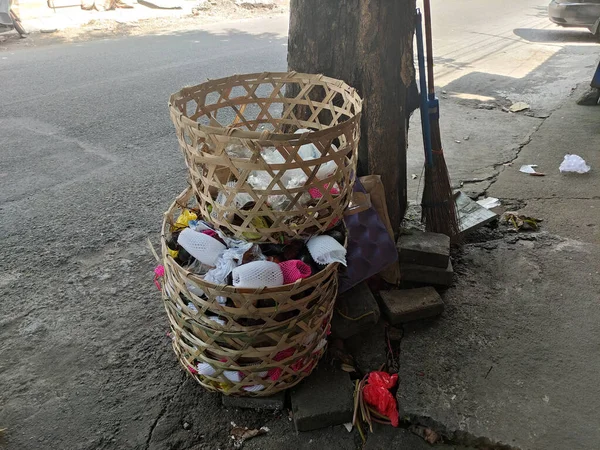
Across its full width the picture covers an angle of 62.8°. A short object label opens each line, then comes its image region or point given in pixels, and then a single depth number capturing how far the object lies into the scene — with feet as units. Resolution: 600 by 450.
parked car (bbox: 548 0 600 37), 30.83
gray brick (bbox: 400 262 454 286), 8.05
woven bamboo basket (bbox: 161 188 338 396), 5.52
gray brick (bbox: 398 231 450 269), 7.95
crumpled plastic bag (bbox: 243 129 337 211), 5.99
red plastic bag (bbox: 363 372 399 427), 6.22
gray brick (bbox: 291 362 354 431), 6.13
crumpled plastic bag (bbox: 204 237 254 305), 5.81
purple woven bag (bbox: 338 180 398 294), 7.19
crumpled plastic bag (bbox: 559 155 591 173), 12.14
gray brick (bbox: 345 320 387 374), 7.02
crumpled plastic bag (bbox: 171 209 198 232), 7.03
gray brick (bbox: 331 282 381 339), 7.19
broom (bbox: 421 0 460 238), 8.92
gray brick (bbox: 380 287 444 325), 7.47
